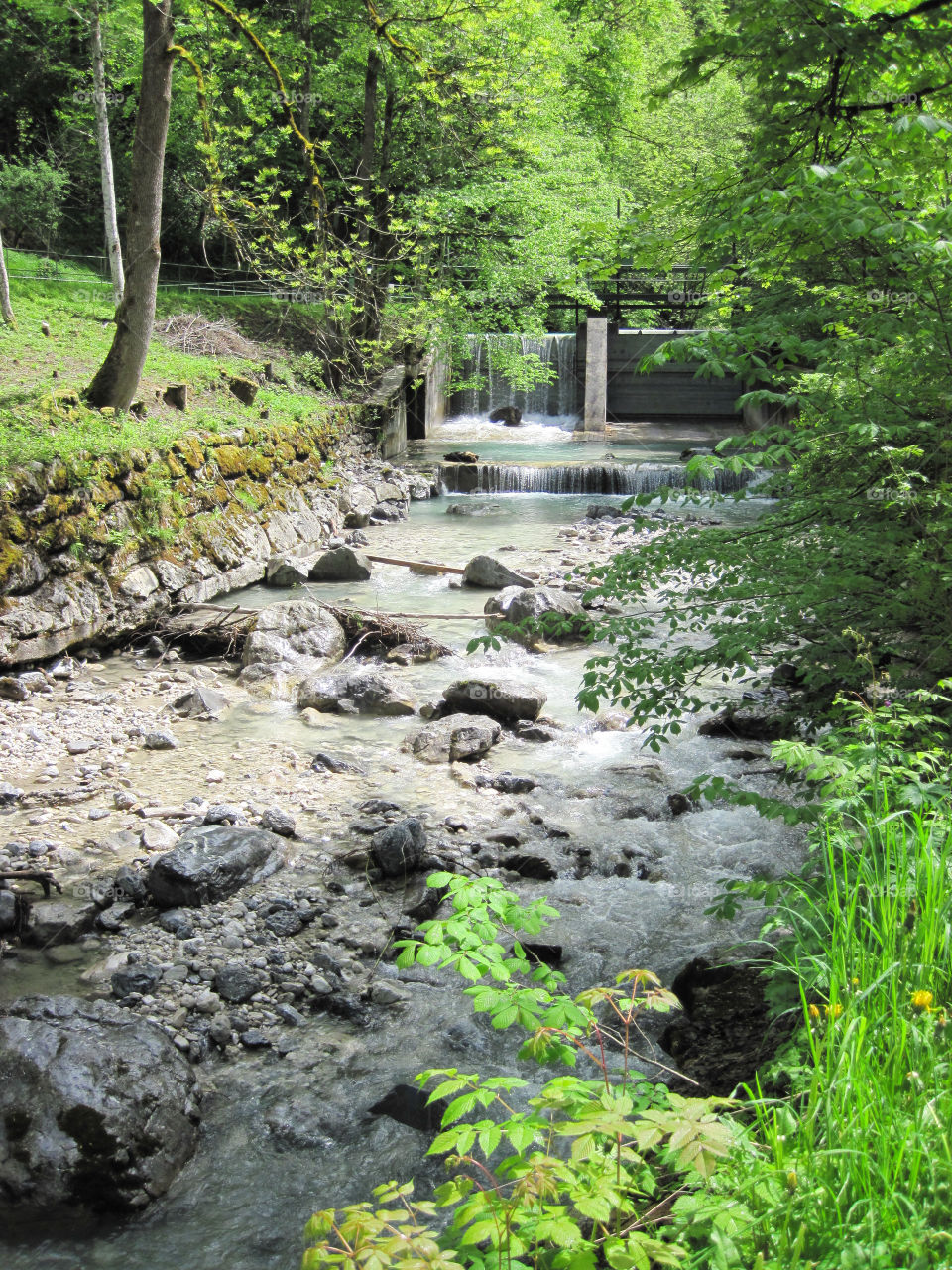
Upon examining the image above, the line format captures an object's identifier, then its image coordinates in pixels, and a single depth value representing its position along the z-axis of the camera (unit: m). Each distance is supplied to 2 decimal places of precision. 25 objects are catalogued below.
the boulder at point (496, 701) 7.83
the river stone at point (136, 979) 4.27
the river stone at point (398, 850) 5.42
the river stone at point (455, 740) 7.13
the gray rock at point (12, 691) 7.63
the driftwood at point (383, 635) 9.44
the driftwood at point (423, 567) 12.54
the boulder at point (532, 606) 9.88
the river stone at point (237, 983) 4.31
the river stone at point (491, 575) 11.88
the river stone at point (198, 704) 7.75
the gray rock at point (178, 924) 4.73
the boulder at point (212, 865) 4.99
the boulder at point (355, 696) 8.08
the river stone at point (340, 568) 12.25
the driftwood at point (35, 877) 4.87
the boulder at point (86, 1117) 3.17
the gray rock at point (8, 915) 4.69
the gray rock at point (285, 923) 4.82
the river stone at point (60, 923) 4.68
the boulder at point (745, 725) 7.44
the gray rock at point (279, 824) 5.84
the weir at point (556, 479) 18.48
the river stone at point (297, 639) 8.83
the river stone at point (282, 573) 11.87
